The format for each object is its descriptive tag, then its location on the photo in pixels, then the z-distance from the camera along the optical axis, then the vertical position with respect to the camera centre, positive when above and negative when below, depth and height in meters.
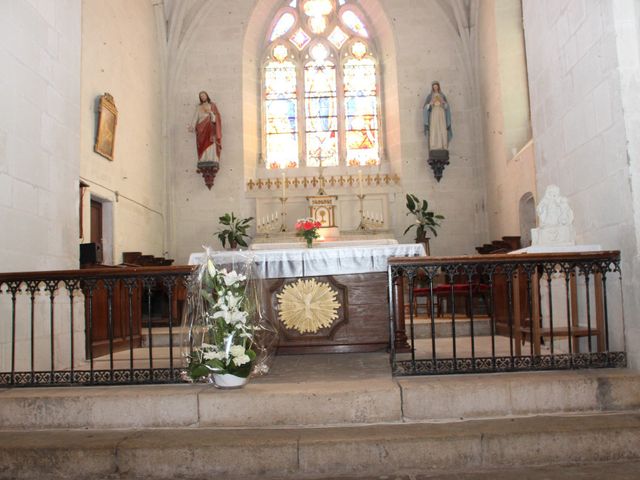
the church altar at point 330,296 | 5.64 -0.16
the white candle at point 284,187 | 11.53 +1.82
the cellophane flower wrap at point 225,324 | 4.05 -0.28
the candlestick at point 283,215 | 12.17 +1.34
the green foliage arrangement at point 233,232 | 11.48 +0.96
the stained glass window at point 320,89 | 13.27 +4.20
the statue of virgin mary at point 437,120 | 12.29 +3.12
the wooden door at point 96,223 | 9.27 +0.97
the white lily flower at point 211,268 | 4.16 +0.10
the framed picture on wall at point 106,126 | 9.07 +2.42
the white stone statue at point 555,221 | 4.89 +0.42
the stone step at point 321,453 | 3.43 -0.98
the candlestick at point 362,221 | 11.97 +1.12
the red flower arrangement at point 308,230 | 6.76 +0.56
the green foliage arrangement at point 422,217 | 11.34 +1.10
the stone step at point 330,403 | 3.83 -0.78
